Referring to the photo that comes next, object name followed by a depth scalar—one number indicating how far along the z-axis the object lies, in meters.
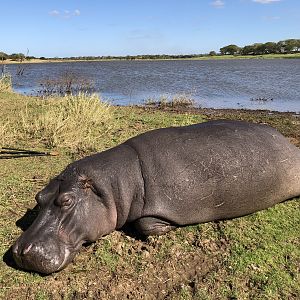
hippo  2.90
